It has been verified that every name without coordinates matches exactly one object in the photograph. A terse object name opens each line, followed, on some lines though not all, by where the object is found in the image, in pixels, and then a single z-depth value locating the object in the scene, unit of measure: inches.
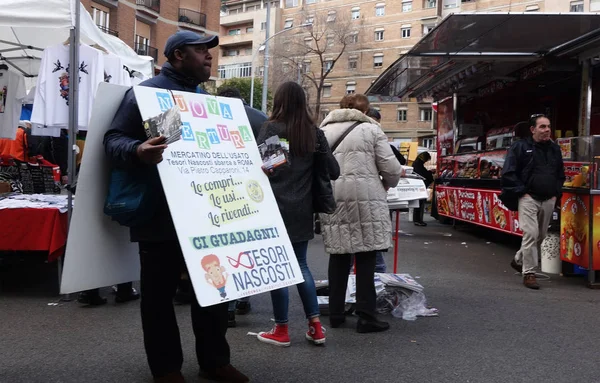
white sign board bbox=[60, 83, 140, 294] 117.6
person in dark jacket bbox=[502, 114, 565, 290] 250.5
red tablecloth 213.6
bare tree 1771.7
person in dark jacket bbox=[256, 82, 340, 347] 151.9
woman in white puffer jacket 175.0
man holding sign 115.0
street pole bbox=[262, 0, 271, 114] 1153.4
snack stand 266.5
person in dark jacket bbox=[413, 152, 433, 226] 529.3
